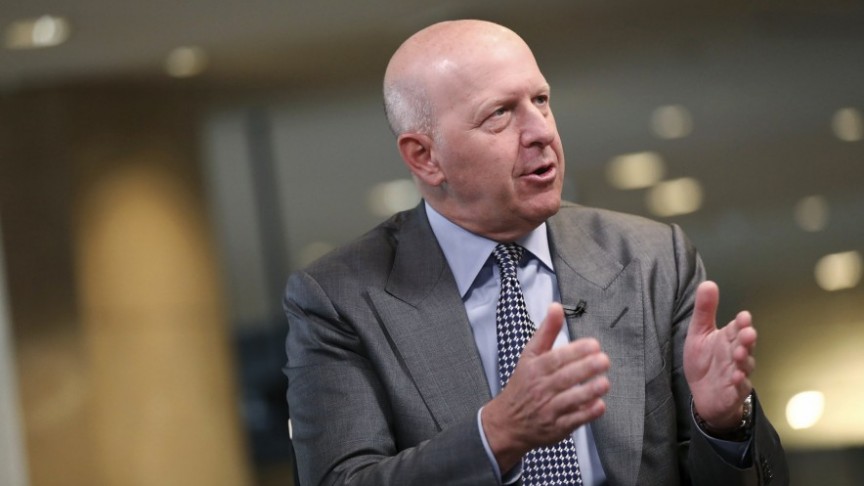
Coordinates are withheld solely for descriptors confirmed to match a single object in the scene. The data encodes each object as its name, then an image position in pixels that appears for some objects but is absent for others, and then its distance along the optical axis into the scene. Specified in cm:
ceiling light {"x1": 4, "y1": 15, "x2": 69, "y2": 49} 874
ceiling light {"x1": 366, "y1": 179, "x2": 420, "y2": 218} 862
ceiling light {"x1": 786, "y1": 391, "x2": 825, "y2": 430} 780
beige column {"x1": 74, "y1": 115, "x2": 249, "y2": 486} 879
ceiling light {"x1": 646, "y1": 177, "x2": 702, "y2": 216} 809
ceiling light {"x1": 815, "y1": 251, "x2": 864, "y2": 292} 783
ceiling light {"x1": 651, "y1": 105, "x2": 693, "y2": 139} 807
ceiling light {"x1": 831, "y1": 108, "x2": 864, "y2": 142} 780
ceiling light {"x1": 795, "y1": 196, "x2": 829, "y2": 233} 786
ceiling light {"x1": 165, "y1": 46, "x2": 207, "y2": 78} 891
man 443
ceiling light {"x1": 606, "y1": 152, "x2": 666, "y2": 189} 814
